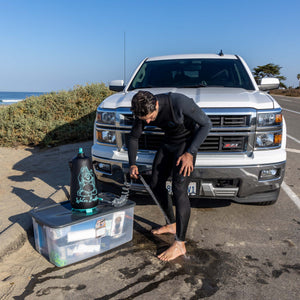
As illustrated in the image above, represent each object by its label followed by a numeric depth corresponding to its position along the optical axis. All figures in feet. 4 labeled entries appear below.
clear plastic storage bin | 9.82
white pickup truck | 11.86
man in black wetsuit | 9.89
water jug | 10.52
